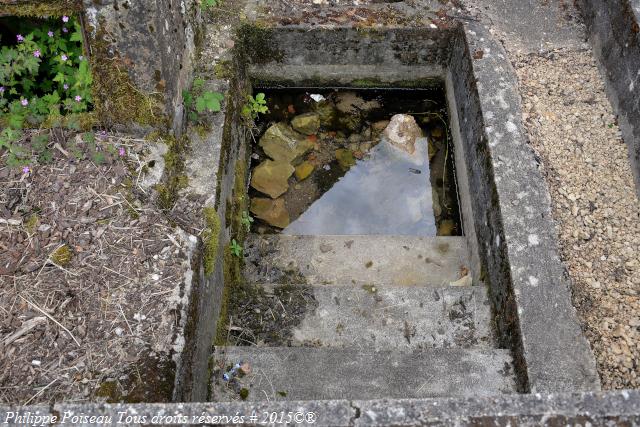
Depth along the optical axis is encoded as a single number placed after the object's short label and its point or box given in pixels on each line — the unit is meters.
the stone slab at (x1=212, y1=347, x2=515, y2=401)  3.09
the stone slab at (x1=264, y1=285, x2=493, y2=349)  3.48
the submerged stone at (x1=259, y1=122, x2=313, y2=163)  4.87
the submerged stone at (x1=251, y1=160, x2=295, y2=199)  4.70
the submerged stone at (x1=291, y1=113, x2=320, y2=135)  5.07
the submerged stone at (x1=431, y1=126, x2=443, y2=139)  5.14
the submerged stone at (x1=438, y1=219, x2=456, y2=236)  4.58
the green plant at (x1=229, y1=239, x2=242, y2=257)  3.75
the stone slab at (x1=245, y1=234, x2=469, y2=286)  4.05
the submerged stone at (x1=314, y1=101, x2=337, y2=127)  5.15
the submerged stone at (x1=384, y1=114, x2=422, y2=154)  4.97
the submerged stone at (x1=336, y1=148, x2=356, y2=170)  4.95
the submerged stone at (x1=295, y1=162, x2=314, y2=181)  4.84
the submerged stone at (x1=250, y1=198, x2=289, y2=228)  4.60
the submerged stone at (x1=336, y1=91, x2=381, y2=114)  5.24
